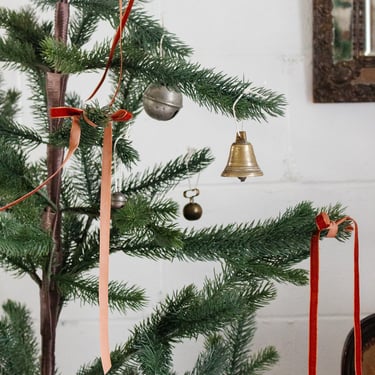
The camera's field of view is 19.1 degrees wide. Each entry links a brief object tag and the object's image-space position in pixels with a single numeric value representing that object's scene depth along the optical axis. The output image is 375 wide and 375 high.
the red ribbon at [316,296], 1.54
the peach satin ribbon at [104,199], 1.39
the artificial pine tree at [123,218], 1.44
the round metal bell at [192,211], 1.75
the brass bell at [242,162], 1.67
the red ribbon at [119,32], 1.40
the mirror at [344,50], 2.10
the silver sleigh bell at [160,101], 1.49
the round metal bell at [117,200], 1.54
